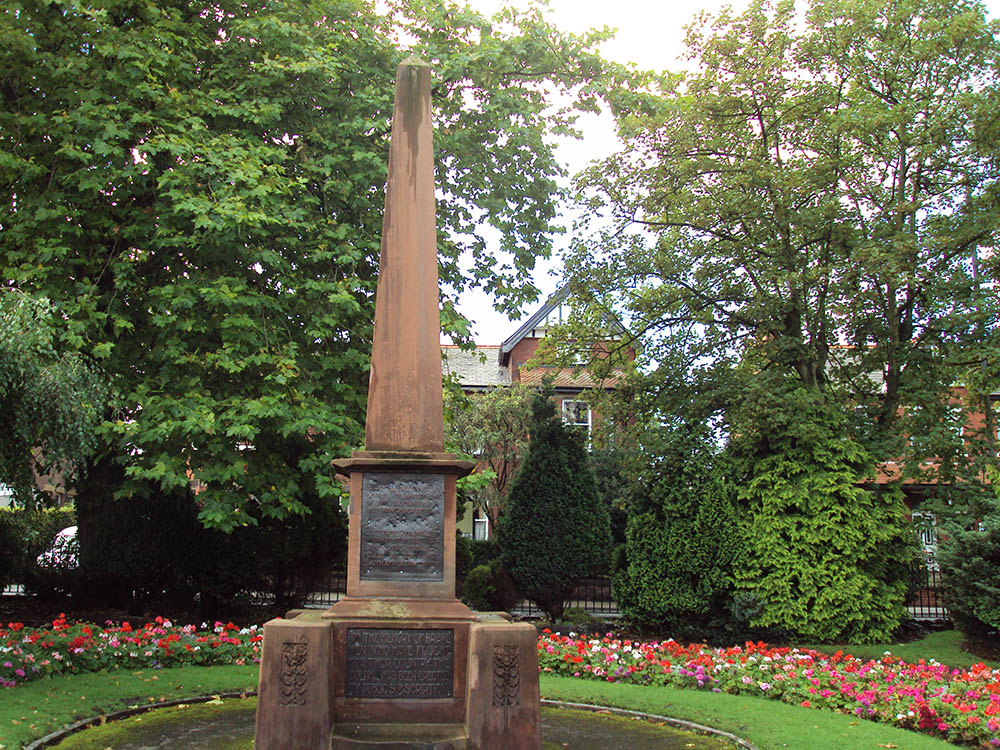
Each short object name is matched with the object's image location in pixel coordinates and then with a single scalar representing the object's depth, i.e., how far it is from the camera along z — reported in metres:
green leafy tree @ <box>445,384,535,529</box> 27.97
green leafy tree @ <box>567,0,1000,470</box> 15.92
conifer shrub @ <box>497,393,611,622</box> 17.89
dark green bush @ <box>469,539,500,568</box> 24.81
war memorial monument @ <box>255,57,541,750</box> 6.25
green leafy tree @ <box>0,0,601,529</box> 11.80
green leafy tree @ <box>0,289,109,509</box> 9.16
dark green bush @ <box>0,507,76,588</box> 17.50
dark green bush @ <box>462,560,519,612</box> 18.58
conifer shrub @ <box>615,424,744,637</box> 15.57
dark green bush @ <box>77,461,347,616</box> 15.42
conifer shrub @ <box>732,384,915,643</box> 15.20
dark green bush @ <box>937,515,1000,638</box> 14.51
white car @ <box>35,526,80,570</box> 17.48
